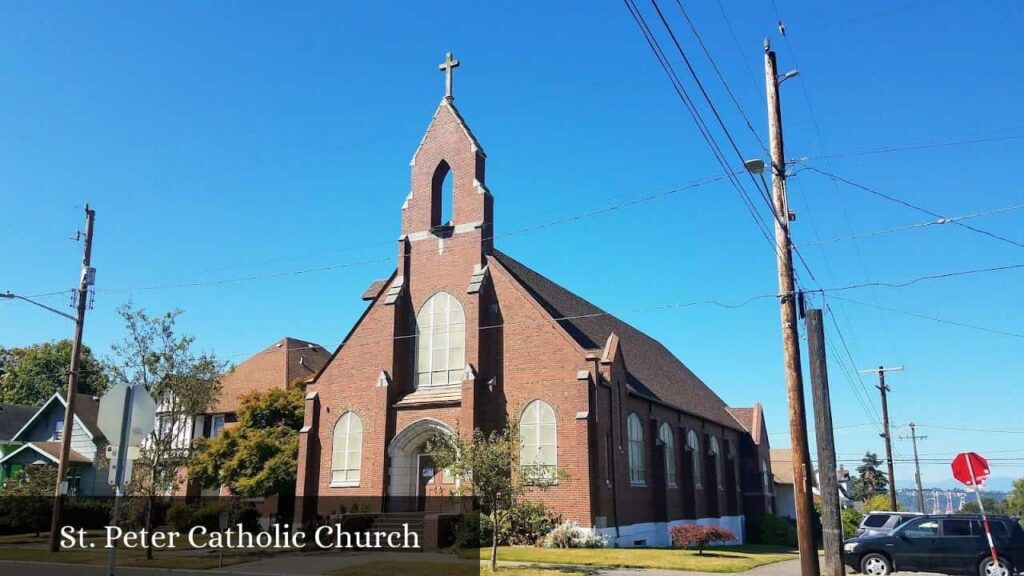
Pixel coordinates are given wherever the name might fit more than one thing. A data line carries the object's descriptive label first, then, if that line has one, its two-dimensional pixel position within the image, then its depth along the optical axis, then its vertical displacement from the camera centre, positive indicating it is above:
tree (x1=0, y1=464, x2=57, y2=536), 34.03 -1.39
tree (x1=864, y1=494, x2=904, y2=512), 49.00 -2.09
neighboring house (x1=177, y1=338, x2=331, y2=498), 41.53 +5.18
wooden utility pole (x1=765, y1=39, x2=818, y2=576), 16.17 +2.50
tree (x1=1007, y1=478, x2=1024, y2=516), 125.81 -4.71
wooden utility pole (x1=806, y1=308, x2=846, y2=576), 16.27 +0.49
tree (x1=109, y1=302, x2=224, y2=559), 23.61 +2.56
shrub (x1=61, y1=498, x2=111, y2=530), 36.12 -1.89
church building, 27.33 +3.17
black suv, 19.64 -2.00
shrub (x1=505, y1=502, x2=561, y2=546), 25.20 -1.88
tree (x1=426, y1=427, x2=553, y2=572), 18.92 +0.05
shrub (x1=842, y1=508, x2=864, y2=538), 42.76 -2.76
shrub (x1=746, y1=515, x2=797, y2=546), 47.31 -3.64
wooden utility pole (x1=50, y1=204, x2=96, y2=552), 24.97 +3.82
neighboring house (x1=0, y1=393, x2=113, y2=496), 44.12 +1.55
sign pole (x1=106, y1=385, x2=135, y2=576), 10.42 +0.22
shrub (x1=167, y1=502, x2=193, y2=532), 33.95 -1.91
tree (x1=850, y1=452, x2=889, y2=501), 101.94 -1.41
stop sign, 15.38 +0.01
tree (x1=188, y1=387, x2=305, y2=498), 32.59 +0.90
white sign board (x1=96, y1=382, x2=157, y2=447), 10.70 +0.79
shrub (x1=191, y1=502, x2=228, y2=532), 33.38 -1.90
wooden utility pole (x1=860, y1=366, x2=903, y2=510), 43.62 +2.02
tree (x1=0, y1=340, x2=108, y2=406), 74.00 +8.98
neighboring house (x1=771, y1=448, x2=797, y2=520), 66.38 -1.66
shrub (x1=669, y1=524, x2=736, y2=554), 25.24 -2.06
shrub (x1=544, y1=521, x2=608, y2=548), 24.72 -2.10
